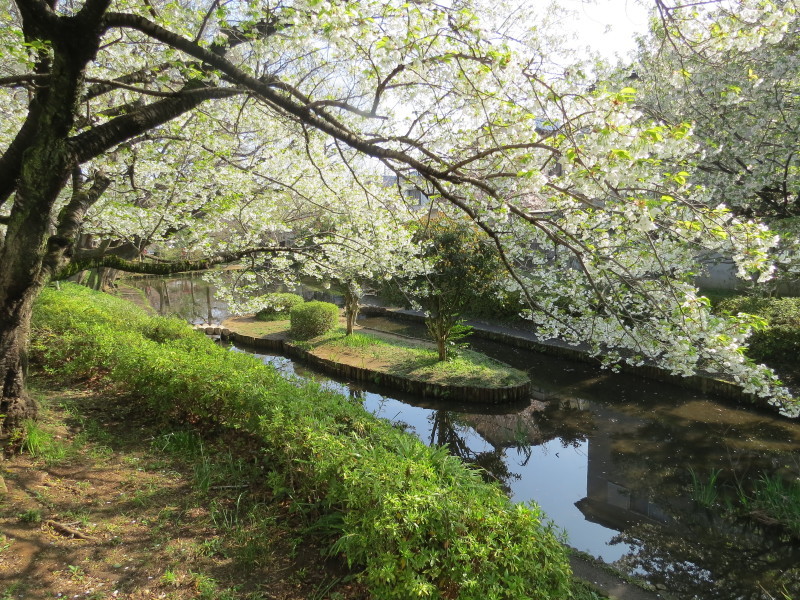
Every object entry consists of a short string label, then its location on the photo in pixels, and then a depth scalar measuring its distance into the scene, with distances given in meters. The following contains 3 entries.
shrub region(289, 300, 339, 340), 13.73
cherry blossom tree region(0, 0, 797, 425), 2.85
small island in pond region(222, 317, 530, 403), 9.72
